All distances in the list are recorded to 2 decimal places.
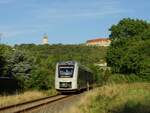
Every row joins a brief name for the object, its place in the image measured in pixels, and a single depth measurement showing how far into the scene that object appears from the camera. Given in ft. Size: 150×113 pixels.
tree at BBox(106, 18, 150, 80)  137.72
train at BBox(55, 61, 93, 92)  94.77
